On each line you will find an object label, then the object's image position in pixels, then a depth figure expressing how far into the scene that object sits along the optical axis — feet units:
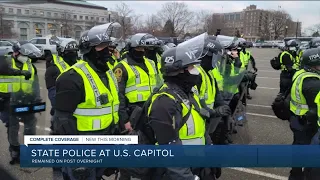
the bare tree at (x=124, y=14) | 146.74
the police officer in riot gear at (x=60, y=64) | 17.95
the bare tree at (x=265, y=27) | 288.30
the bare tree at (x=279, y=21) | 278.67
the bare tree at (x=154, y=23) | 201.89
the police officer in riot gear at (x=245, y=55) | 28.13
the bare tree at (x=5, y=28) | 145.76
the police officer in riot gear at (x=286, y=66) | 28.17
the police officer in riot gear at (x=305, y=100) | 11.21
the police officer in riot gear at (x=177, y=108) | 7.16
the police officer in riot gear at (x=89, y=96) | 9.11
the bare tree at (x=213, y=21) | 192.89
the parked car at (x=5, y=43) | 73.89
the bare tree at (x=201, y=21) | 203.15
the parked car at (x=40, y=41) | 71.58
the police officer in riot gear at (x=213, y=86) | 11.67
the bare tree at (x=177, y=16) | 204.13
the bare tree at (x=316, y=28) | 187.47
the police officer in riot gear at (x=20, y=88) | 16.89
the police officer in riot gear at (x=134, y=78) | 14.40
